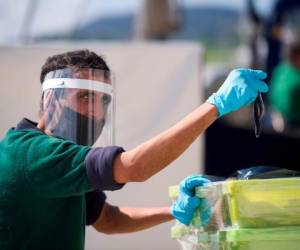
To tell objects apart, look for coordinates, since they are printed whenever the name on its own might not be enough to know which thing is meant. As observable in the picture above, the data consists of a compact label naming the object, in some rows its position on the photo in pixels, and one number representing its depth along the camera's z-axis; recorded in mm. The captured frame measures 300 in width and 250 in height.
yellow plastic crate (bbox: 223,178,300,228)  5012
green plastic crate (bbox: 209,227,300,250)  4980
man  5187
